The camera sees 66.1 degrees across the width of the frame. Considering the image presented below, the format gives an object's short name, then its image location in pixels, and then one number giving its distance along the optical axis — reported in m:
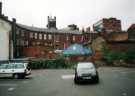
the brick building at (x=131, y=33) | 26.72
